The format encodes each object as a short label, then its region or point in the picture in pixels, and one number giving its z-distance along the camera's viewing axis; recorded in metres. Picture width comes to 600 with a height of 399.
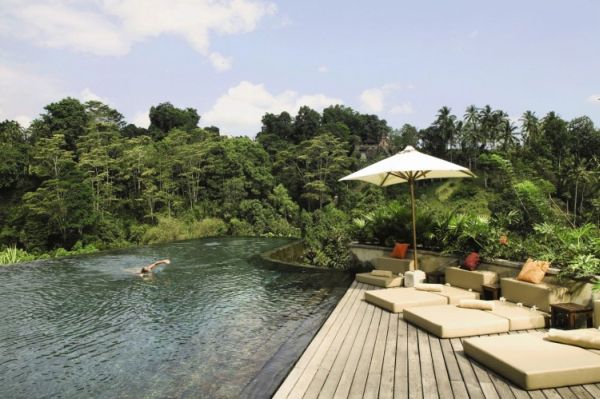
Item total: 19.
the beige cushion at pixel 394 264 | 7.07
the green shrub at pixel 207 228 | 25.50
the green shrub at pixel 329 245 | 10.02
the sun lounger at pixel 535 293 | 4.43
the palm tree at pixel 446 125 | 46.84
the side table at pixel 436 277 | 6.73
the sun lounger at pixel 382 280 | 6.58
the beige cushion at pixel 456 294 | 5.09
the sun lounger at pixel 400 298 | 4.99
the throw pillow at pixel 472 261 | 5.85
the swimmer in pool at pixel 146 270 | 10.65
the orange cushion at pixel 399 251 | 7.53
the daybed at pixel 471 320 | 3.90
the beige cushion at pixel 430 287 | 5.51
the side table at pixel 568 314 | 3.98
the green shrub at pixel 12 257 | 15.76
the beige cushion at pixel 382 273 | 6.88
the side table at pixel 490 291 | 5.21
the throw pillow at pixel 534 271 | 4.76
